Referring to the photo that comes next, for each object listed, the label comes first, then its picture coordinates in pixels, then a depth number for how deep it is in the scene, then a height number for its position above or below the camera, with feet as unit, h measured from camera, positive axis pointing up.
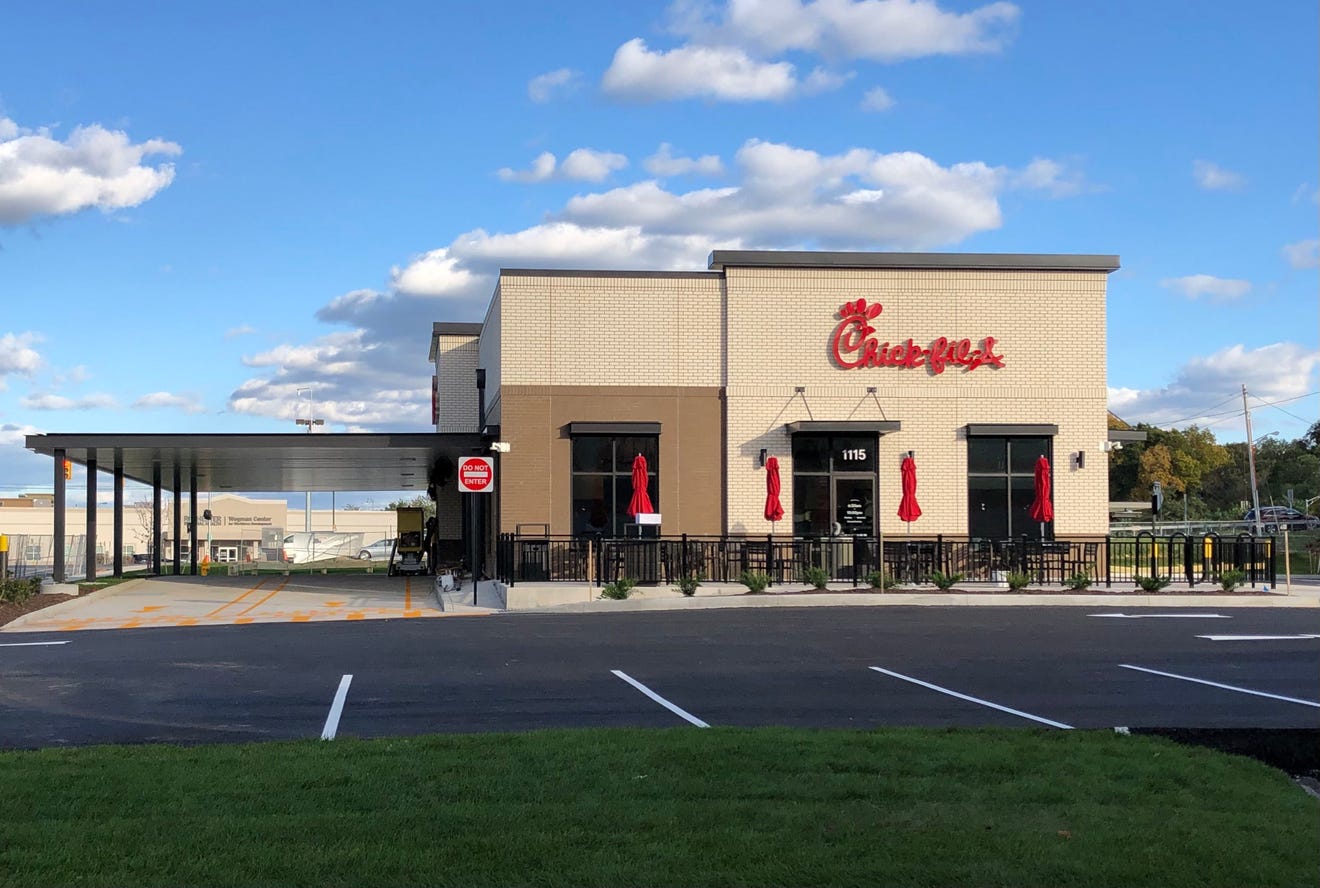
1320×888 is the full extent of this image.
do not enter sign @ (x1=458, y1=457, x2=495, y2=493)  82.64 +2.12
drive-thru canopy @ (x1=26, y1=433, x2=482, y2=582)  97.55 +4.51
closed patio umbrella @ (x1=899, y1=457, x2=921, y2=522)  88.63 +0.51
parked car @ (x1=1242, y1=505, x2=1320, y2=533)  239.11 -2.97
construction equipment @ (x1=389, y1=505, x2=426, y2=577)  132.16 -3.76
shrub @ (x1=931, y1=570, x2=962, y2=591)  80.69 -4.74
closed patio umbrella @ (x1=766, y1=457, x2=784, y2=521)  89.56 +0.64
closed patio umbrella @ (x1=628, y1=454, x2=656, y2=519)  86.74 +0.94
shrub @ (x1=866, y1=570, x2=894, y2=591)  81.30 -4.79
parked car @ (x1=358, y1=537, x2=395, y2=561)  282.36 -9.89
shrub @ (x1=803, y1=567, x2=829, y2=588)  81.82 -4.61
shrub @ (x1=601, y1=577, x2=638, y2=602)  78.18 -5.12
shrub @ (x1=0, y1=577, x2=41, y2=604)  81.76 -5.22
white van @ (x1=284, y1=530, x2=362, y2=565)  218.59 -6.88
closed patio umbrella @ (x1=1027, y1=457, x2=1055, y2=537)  88.99 +0.39
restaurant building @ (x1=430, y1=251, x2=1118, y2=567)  94.38 +8.47
